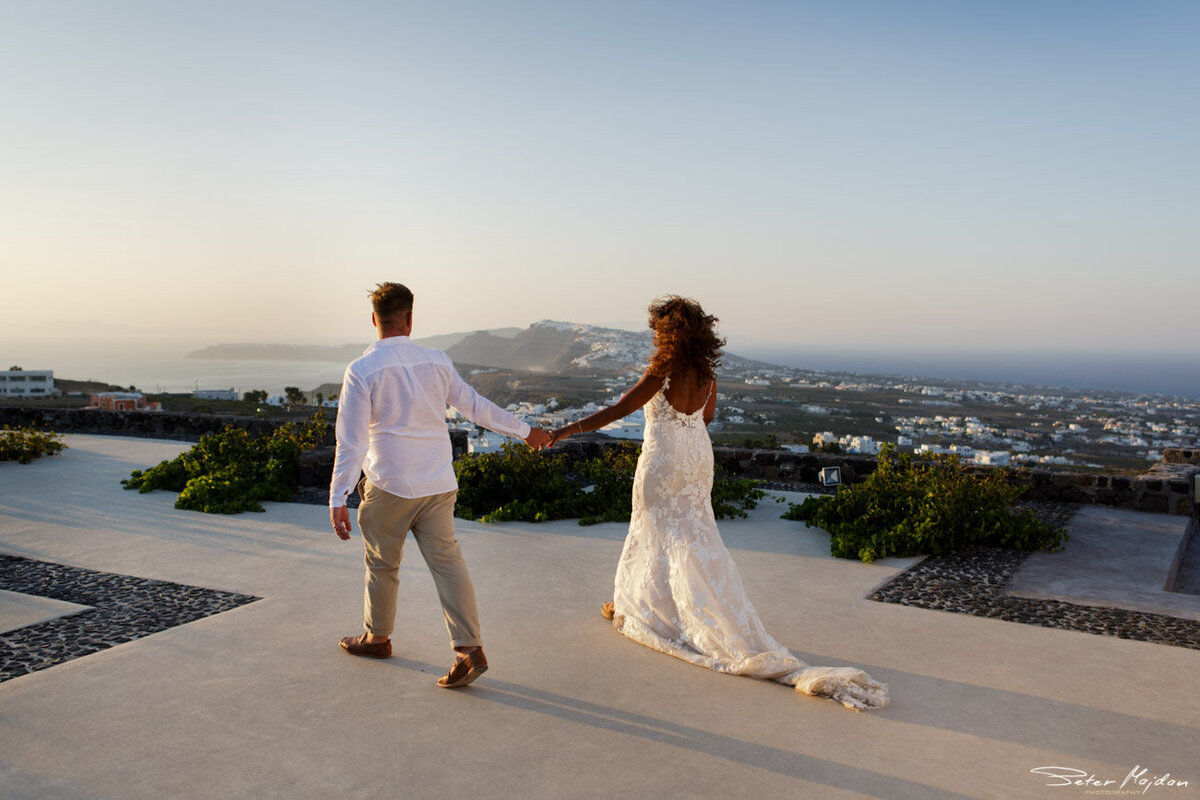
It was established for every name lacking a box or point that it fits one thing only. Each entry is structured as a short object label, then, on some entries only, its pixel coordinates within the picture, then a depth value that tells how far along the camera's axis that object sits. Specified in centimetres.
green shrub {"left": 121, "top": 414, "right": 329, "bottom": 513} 798
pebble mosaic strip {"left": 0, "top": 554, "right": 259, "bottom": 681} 416
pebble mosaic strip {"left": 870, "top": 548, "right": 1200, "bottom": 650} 479
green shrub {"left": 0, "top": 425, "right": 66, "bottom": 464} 1088
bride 414
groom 373
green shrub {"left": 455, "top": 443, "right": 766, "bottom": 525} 770
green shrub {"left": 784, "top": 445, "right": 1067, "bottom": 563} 652
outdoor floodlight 937
